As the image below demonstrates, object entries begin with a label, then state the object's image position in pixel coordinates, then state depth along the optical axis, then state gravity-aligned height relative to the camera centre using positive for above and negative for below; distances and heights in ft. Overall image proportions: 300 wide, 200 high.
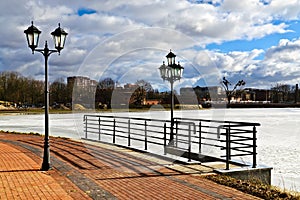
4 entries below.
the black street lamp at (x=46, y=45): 25.12 +4.06
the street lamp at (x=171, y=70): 38.73 +3.48
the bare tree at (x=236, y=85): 256.85 +12.91
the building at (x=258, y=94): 344.90 +7.86
